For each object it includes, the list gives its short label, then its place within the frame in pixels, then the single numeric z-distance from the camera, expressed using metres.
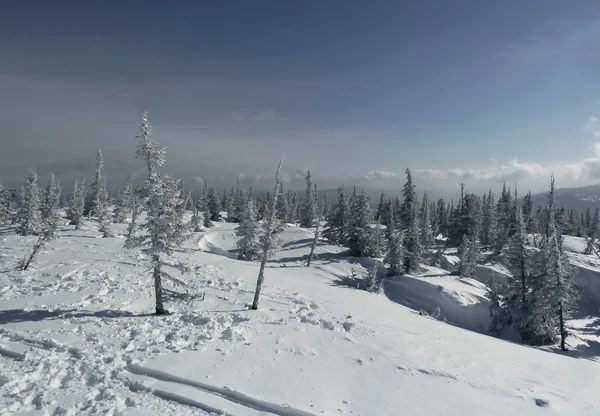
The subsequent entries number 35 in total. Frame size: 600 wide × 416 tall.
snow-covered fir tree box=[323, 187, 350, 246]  63.69
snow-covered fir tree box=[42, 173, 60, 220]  67.97
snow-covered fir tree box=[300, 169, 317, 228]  95.18
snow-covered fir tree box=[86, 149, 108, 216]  71.06
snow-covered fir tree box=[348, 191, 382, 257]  55.34
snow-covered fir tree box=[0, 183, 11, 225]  66.19
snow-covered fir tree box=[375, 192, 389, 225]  87.11
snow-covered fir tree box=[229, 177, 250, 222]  92.62
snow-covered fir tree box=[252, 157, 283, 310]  21.22
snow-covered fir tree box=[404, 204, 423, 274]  50.56
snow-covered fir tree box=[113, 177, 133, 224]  79.85
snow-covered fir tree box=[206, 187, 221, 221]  99.75
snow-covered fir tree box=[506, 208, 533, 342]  36.54
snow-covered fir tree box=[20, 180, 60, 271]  28.72
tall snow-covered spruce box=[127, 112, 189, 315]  17.92
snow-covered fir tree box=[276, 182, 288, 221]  94.05
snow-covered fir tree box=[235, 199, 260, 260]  51.19
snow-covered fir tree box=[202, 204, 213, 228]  82.06
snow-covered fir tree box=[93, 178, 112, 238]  56.53
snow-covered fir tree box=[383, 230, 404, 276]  48.69
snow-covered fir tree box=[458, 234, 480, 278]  50.41
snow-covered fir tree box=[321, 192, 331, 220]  107.78
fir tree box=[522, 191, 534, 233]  85.25
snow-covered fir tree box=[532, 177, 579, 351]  32.75
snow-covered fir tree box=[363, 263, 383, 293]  41.69
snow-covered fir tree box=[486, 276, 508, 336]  38.78
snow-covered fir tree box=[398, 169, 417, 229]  61.69
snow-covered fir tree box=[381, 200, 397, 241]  51.49
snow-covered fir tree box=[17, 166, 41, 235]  54.41
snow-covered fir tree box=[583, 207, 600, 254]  66.25
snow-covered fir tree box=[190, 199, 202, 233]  74.81
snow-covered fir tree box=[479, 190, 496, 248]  71.75
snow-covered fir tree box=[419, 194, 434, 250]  66.25
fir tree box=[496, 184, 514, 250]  66.83
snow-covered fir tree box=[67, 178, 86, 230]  62.88
